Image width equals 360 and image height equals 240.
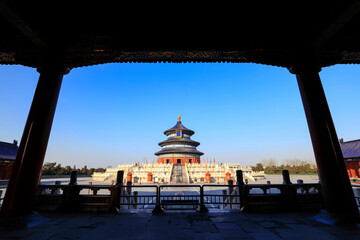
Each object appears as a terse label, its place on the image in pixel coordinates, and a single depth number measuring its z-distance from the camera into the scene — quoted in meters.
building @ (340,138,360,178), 21.72
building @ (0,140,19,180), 20.25
